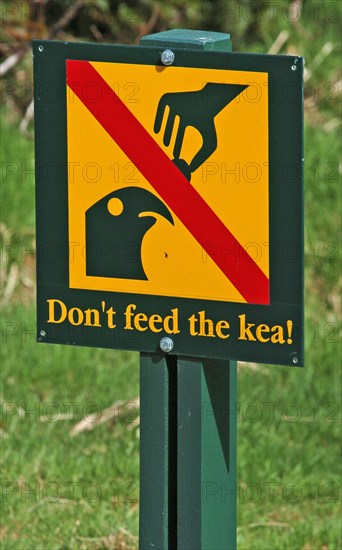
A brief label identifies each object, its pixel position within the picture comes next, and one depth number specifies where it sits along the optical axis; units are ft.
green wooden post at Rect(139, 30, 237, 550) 18.58
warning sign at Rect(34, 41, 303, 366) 17.52
